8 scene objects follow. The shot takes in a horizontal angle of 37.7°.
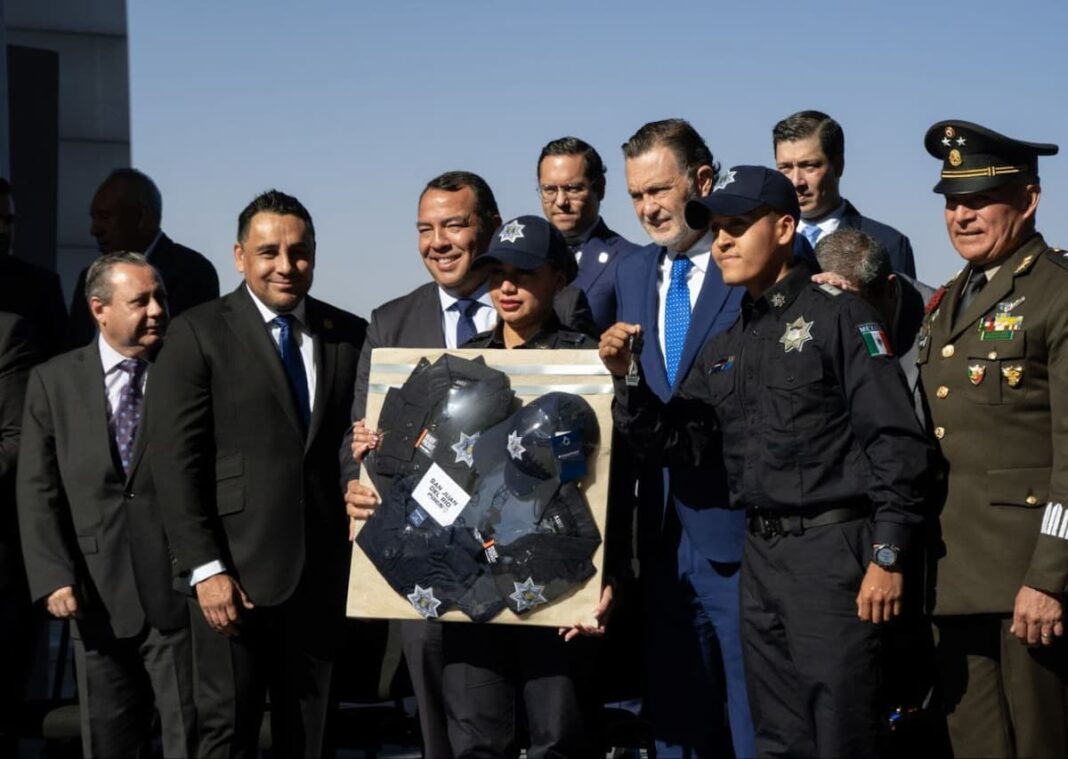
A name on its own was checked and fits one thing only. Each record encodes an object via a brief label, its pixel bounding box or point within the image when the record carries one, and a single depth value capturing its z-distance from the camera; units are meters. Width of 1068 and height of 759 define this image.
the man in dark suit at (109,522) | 5.83
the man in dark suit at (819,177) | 6.20
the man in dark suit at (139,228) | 7.27
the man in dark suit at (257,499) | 5.44
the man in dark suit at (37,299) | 7.20
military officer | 4.38
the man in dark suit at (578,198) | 6.61
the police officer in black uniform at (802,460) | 4.35
